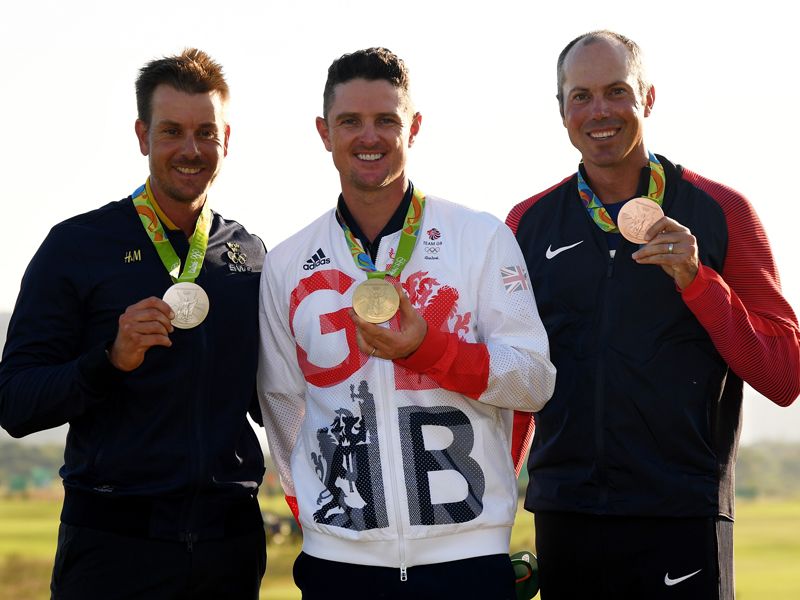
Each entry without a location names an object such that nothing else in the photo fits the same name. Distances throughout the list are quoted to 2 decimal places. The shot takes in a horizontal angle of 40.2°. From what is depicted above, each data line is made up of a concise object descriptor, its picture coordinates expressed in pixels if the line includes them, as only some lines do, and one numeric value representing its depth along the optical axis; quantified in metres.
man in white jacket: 4.20
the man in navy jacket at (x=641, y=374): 4.66
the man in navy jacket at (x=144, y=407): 4.57
